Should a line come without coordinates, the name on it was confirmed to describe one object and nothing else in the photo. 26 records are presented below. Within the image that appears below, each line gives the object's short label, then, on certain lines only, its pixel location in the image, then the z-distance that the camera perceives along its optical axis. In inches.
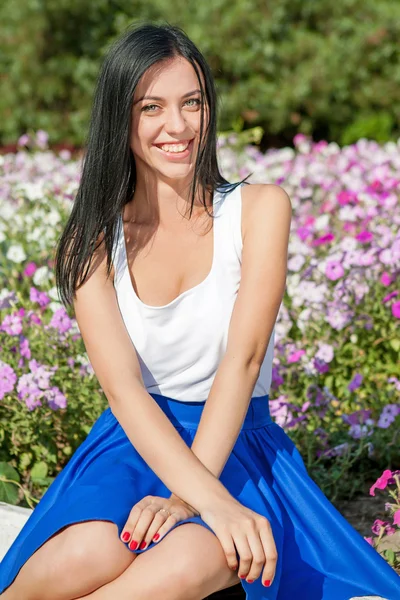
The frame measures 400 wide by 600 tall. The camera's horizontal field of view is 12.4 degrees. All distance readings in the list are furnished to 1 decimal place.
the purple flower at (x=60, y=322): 215.3
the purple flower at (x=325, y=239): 279.4
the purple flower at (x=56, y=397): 198.4
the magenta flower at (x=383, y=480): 156.9
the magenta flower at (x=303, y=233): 298.9
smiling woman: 128.9
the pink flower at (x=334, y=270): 245.0
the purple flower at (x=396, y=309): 240.8
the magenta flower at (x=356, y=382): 216.1
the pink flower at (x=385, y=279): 249.1
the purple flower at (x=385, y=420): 205.7
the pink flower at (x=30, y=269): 269.4
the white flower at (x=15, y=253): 270.7
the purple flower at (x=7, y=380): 199.2
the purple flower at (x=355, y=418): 208.8
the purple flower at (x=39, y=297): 228.3
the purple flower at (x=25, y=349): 211.4
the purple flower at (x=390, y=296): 240.3
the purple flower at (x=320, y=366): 224.2
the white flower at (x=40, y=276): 249.4
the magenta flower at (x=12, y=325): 215.4
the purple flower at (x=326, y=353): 221.2
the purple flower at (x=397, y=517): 152.6
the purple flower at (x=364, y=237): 273.9
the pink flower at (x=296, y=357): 222.8
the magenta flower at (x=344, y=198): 342.4
